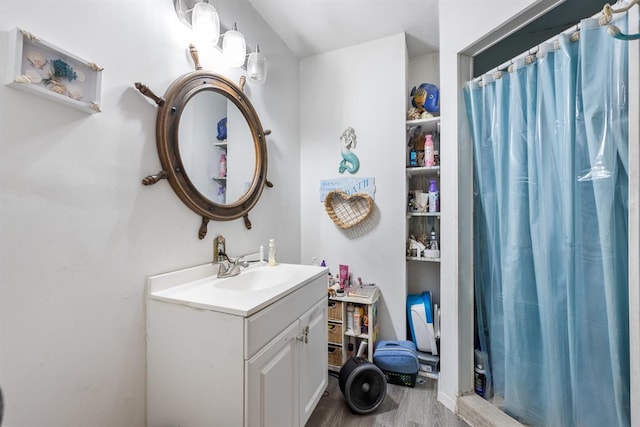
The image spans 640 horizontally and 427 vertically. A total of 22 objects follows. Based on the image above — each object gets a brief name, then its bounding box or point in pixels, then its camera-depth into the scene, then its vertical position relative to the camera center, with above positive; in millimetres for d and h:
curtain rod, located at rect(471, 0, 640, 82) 933 +739
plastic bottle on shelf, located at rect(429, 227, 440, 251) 2082 -169
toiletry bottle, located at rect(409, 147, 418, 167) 2123 +456
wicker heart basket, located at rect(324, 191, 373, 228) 2182 +93
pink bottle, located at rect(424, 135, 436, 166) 2043 +486
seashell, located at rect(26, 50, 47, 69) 821 +483
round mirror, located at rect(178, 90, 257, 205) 1332 +380
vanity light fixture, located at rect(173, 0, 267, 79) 1277 +924
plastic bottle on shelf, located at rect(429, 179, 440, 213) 2070 +151
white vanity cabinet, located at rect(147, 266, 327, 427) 958 -531
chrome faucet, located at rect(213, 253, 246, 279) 1428 -242
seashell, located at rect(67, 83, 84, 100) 901 +425
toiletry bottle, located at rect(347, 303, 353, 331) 2023 -708
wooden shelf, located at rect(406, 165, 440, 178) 2039 +362
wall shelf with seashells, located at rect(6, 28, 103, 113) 791 +460
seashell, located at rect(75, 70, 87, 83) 924 +482
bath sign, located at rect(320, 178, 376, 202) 2189 +269
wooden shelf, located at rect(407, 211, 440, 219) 2030 +35
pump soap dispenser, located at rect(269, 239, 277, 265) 1743 -210
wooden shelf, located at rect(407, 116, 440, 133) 2018 +709
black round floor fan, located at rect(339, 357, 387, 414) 1586 -965
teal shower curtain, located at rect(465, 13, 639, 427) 1038 -58
